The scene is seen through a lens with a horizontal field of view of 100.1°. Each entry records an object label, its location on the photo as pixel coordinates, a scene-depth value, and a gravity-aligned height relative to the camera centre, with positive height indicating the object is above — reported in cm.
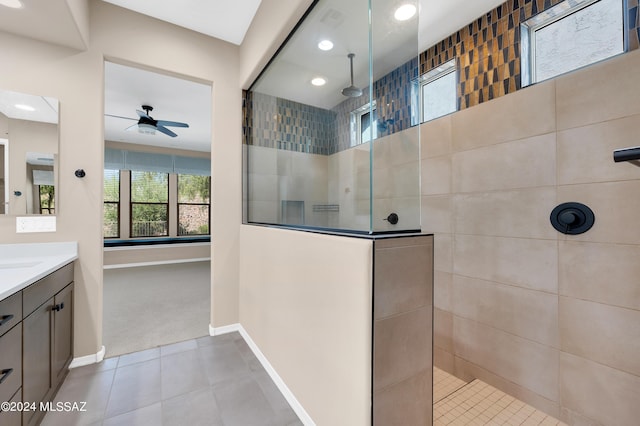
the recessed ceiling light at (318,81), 212 +108
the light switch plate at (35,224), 205 -7
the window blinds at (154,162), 601 +125
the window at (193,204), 717 +27
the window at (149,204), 661 +26
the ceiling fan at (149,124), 386 +138
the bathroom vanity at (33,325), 124 -63
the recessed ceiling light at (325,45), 193 +124
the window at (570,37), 159 +114
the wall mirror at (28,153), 201 +48
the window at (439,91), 244 +116
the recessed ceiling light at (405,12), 146 +112
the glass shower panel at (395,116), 137 +57
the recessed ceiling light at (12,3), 170 +136
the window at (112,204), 630 +25
